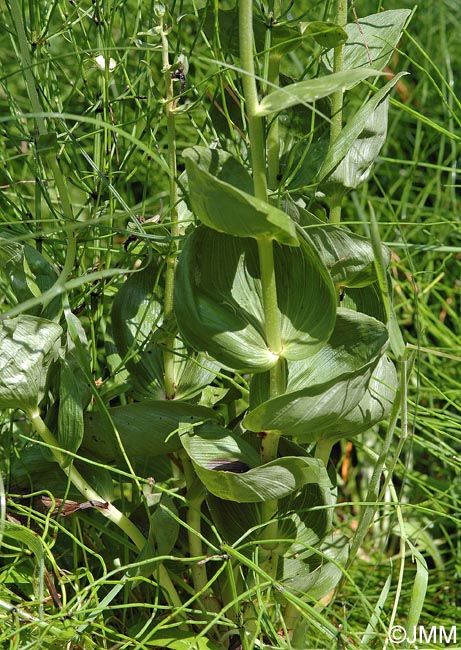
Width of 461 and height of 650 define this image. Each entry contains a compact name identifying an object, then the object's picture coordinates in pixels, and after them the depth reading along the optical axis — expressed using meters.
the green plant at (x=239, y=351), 0.95
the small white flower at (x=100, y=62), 1.02
